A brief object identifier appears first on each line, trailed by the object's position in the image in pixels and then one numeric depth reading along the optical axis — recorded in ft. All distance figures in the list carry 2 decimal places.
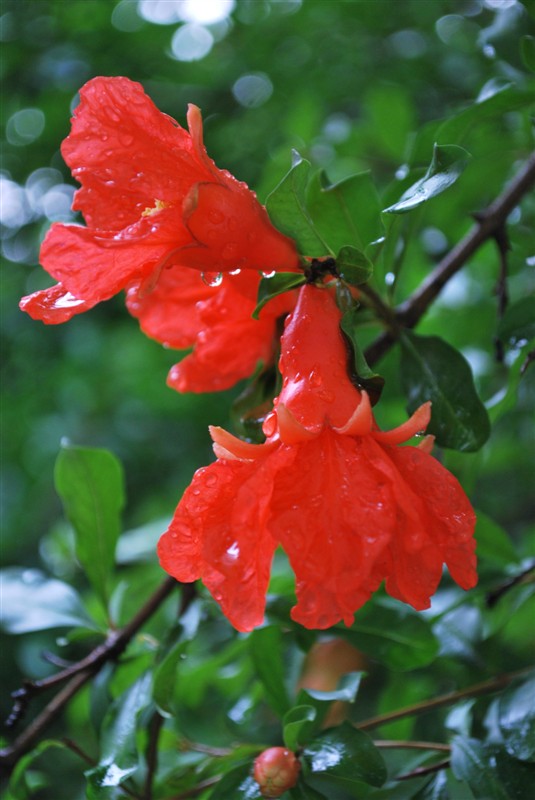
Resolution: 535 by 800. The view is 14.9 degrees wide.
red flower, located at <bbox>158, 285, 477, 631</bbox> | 1.02
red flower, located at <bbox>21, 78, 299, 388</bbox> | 1.05
